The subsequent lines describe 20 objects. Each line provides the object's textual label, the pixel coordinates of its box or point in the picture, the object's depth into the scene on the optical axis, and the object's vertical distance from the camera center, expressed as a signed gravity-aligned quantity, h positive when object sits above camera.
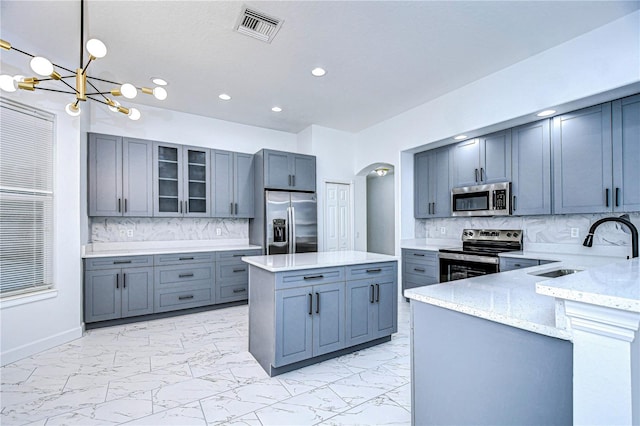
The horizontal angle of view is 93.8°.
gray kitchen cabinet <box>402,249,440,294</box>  4.12 -0.78
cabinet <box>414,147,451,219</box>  4.36 +0.45
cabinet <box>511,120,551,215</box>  3.25 +0.51
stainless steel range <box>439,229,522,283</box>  3.52 -0.49
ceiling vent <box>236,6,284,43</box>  2.45 +1.64
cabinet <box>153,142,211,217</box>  4.29 +0.53
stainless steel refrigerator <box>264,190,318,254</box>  4.62 -0.11
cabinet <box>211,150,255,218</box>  4.69 +0.51
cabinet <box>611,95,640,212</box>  2.64 +0.53
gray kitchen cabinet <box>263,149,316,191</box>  4.70 +0.73
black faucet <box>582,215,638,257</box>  2.50 -0.20
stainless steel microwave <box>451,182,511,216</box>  3.59 +0.18
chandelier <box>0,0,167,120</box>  1.98 +1.02
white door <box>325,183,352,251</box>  5.44 -0.04
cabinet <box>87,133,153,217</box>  3.83 +0.54
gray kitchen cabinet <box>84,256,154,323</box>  3.50 -0.87
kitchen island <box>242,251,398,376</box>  2.41 -0.80
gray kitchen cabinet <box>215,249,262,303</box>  4.34 -0.89
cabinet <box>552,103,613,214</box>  2.82 +0.52
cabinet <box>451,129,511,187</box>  3.64 +0.70
